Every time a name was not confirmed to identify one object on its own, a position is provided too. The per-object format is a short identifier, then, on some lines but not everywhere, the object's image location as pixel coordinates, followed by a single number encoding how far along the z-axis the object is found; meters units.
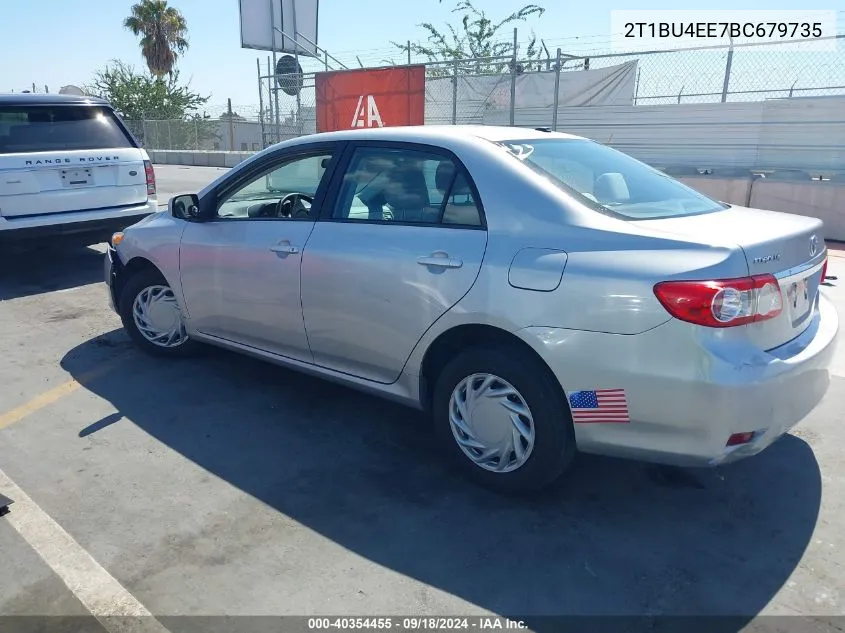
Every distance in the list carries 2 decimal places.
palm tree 41.09
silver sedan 2.60
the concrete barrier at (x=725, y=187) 9.73
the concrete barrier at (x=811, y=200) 9.06
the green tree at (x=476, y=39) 24.62
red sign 12.89
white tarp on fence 12.29
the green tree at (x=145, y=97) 38.97
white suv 6.68
